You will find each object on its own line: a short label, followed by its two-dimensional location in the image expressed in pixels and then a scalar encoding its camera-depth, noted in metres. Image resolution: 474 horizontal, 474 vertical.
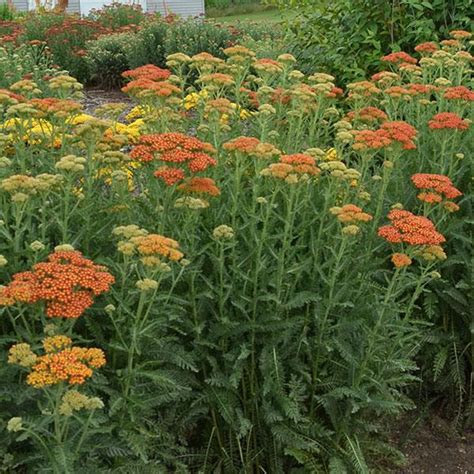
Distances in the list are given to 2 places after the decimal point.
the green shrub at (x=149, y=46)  11.93
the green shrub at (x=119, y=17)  15.23
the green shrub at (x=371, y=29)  6.34
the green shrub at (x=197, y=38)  11.86
